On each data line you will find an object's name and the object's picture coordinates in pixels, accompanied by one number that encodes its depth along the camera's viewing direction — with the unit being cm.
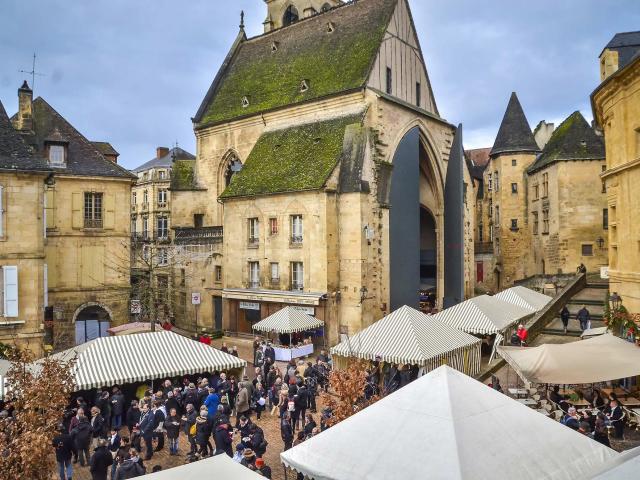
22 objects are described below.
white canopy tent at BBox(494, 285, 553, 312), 1988
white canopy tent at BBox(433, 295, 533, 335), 1647
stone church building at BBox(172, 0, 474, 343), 2238
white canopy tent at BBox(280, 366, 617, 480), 535
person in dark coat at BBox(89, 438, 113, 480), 829
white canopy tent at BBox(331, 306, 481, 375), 1299
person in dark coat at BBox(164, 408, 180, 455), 1027
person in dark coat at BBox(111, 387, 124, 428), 1135
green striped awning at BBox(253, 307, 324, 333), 1913
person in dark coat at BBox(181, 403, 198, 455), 1005
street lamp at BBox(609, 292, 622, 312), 1409
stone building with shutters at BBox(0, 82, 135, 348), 2102
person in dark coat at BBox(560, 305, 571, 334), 1886
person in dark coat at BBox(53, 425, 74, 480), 899
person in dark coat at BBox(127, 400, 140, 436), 1093
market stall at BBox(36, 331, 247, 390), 1183
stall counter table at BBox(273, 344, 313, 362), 1941
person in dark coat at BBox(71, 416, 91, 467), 938
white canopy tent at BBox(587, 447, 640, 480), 409
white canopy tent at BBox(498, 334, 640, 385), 1023
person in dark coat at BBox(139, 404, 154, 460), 1015
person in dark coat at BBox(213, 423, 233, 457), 916
